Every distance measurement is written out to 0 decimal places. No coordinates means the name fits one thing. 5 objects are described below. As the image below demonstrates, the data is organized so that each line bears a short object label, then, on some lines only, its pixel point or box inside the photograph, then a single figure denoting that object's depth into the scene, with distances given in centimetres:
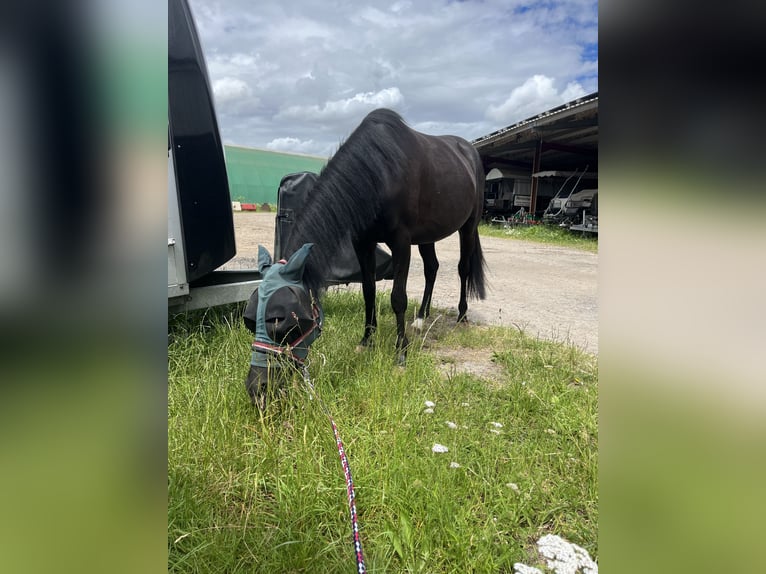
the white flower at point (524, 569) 124
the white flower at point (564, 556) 127
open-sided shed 1111
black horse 254
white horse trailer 276
